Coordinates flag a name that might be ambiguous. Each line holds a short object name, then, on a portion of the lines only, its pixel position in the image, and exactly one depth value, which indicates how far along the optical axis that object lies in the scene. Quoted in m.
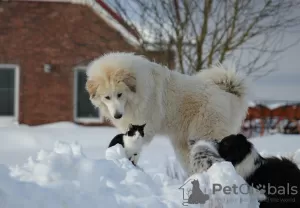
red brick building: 15.97
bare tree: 9.73
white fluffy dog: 5.83
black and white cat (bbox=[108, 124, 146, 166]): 5.70
